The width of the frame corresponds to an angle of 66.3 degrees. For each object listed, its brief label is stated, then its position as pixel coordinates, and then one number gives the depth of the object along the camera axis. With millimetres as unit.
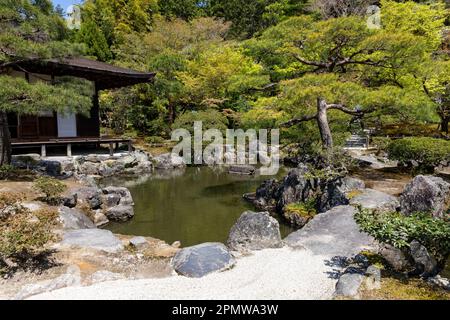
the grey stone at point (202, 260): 4625
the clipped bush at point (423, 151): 9977
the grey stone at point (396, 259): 4457
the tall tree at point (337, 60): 8820
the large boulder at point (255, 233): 5684
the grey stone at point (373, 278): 3896
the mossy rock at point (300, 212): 7979
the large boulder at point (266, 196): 9395
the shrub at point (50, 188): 7625
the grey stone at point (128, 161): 14750
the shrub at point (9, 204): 6151
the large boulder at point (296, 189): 8672
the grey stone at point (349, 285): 3807
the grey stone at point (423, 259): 4121
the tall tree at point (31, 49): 7754
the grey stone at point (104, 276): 4418
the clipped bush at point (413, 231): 3916
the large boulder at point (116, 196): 8836
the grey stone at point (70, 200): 7871
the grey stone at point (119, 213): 8312
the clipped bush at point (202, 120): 18000
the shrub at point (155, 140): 19188
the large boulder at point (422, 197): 6746
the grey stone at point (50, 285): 3982
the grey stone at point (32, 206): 6965
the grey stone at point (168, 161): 16266
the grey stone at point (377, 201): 7180
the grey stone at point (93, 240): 5488
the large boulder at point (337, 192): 7840
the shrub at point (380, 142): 13580
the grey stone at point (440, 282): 3974
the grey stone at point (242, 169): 14805
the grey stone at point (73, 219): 6623
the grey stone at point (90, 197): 8461
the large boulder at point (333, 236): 5500
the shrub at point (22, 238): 4363
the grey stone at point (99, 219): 8016
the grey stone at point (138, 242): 5741
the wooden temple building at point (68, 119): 13312
